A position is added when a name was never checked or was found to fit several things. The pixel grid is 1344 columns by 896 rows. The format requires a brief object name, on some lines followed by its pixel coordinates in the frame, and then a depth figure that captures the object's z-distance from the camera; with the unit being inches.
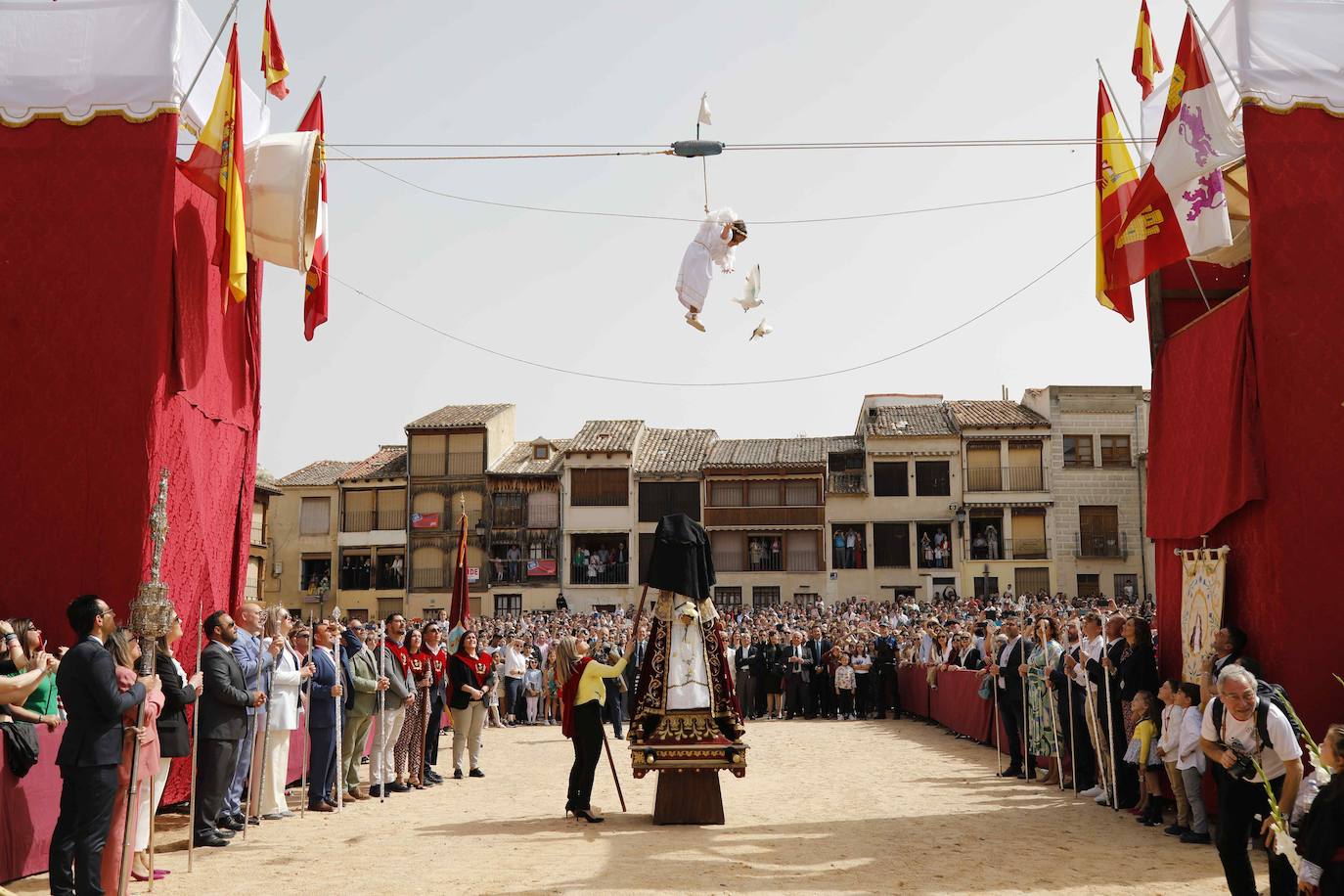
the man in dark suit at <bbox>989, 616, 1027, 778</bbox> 562.9
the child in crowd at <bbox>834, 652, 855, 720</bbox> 924.0
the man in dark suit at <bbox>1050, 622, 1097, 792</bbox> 488.4
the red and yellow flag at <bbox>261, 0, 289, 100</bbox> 522.3
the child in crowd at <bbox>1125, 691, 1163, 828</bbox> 408.8
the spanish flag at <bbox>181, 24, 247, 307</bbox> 433.4
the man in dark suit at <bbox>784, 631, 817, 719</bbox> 944.3
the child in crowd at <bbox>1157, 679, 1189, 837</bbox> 386.9
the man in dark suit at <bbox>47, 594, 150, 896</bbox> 274.4
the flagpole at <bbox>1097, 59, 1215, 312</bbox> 464.4
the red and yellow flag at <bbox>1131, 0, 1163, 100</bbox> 485.4
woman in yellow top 424.5
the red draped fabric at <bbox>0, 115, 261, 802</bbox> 406.0
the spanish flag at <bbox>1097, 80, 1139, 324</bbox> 458.9
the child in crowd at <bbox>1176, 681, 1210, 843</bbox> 373.4
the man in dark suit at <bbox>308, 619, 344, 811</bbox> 455.8
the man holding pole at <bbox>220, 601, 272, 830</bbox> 398.0
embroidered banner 395.9
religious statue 411.2
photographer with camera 267.3
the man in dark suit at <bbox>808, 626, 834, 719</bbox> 944.9
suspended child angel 456.8
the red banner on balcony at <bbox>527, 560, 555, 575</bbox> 1888.5
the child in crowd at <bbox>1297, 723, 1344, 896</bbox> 210.4
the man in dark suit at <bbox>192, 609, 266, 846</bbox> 374.3
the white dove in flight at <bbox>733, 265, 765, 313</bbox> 468.8
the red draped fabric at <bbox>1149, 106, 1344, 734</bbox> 359.9
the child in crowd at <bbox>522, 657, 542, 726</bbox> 946.1
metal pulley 444.5
